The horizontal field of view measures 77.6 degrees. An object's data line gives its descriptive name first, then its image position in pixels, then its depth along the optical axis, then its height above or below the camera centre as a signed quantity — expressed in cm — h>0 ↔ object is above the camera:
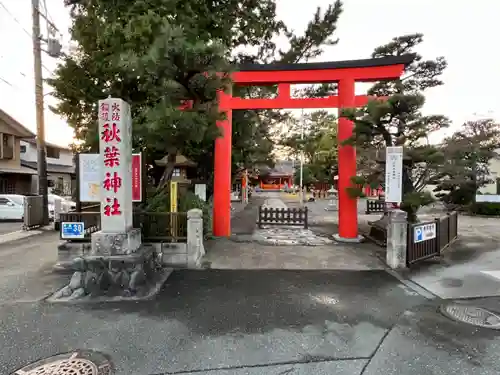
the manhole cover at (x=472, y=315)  459 -211
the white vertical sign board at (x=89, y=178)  777 +3
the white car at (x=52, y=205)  1512 -129
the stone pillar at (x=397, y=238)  741 -138
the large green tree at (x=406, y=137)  864 +132
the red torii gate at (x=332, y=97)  990 +283
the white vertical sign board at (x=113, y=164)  623 +31
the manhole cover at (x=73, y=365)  335 -208
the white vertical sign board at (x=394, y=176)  824 +12
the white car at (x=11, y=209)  1566 -149
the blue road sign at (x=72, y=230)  763 -124
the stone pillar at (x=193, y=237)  746 -137
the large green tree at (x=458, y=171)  905 +28
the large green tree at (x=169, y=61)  736 +324
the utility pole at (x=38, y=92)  1271 +360
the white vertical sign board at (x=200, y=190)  1121 -36
